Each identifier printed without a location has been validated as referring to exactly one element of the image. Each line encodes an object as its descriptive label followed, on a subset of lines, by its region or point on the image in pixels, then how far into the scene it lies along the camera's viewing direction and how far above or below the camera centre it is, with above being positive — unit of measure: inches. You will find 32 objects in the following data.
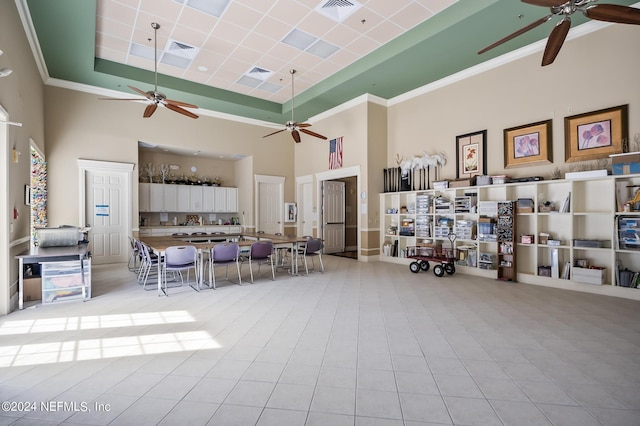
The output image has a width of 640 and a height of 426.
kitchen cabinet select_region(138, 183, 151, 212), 350.6 +19.9
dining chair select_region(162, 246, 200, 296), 195.8 -27.0
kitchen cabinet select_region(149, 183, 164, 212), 358.0 +20.3
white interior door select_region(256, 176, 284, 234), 409.4 +13.3
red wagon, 251.4 -36.4
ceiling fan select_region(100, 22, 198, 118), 223.3 +82.9
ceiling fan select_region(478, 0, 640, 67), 127.0 +84.8
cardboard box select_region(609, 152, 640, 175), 177.9 +28.3
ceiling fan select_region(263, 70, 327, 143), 291.3 +80.6
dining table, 210.5 -21.8
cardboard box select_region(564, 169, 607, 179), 189.3 +23.7
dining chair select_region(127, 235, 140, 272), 270.6 -44.4
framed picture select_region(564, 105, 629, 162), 192.7 +50.5
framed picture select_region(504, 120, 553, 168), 224.2 +50.6
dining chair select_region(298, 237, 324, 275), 259.0 -27.3
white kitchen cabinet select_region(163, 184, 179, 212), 366.3 +19.6
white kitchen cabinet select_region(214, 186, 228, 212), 402.6 +20.9
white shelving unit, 188.1 -10.2
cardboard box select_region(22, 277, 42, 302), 179.0 -41.8
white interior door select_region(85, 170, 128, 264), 303.3 -0.9
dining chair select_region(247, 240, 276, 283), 226.9 -26.7
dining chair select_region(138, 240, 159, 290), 216.4 -34.8
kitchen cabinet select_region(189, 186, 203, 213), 383.9 +19.0
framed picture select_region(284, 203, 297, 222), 427.2 +2.8
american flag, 358.9 +69.9
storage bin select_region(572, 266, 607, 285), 190.4 -38.6
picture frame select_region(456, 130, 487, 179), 262.7 +50.2
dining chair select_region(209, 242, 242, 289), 215.3 -28.2
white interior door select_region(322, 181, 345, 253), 396.0 -2.8
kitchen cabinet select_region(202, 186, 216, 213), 393.7 +19.5
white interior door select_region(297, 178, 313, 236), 413.4 +9.4
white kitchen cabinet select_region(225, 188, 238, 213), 411.5 +18.9
